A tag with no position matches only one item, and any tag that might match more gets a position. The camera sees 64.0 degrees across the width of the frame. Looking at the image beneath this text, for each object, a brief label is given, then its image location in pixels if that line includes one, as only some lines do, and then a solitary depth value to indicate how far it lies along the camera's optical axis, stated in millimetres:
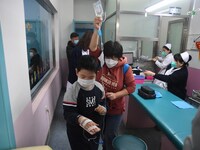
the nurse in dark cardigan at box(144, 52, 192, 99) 2297
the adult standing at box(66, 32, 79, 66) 3477
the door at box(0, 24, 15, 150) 967
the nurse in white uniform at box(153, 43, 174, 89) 3430
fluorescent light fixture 2915
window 2016
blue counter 1204
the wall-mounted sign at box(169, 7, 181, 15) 3667
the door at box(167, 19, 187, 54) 3873
